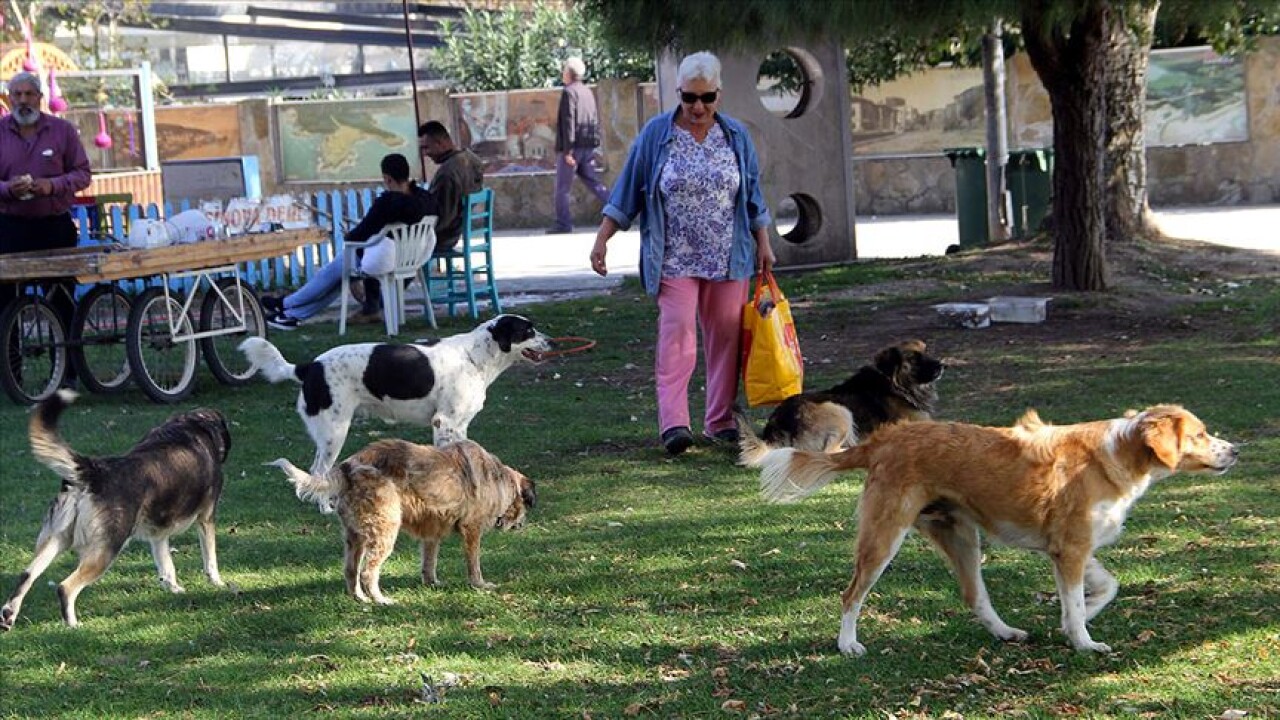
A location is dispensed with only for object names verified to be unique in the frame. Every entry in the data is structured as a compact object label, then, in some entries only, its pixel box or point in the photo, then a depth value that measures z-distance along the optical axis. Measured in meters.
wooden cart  11.15
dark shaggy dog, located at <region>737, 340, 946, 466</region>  8.09
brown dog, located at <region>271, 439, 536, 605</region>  6.23
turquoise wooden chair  14.68
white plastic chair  13.69
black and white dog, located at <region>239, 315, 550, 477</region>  8.46
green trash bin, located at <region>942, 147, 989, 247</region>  18.92
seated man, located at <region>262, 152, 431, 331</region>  13.77
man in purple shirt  11.44
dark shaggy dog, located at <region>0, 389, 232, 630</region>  6.09
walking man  22.80
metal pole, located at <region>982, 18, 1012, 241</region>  18.67
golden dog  5.11
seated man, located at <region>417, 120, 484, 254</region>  14.55
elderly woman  8.56
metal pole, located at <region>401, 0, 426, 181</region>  18.64
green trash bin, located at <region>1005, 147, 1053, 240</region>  18.08
